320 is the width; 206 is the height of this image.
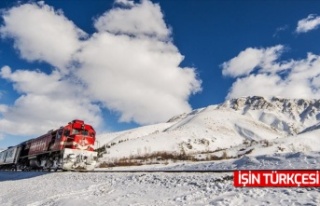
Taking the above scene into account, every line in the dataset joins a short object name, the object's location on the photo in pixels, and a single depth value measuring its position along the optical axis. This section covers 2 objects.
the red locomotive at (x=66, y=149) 15.67
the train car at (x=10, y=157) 24.01
